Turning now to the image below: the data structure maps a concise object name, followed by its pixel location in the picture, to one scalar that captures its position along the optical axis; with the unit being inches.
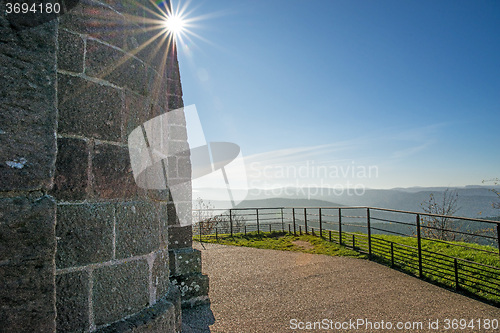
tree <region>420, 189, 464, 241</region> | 725.3
